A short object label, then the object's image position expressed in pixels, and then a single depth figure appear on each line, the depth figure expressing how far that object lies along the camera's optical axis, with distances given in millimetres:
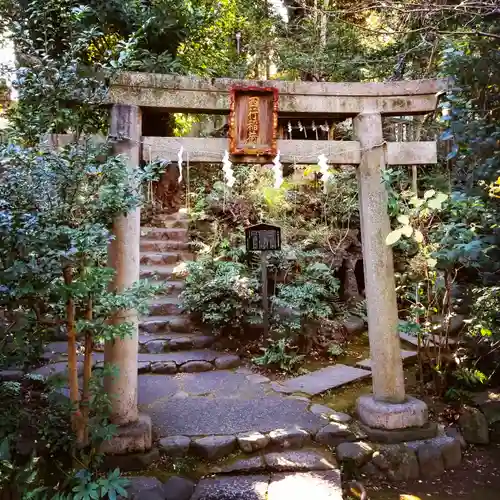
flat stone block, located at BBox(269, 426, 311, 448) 3955
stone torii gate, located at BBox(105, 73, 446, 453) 3873
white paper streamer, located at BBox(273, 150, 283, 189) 4129
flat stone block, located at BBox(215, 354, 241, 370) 6156
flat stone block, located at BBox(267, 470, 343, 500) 3219
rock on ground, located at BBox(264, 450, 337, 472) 3660
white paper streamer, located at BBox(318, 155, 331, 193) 4137
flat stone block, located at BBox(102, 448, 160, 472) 3488
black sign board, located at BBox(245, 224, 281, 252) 6695
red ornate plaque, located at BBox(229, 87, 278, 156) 4086
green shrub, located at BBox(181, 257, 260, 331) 6523
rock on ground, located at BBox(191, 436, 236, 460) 3766
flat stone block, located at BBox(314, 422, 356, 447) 4051
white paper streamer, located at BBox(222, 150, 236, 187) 4000
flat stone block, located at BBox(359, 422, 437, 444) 3992
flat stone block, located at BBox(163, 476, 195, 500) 3258
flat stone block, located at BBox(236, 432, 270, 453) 3855
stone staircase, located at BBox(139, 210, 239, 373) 6195
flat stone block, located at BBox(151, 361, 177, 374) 5883
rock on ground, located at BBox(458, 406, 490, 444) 4410
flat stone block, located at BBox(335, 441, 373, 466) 3842
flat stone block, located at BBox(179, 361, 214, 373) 5980
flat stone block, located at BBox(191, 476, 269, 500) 3244
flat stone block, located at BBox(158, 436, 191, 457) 3750
